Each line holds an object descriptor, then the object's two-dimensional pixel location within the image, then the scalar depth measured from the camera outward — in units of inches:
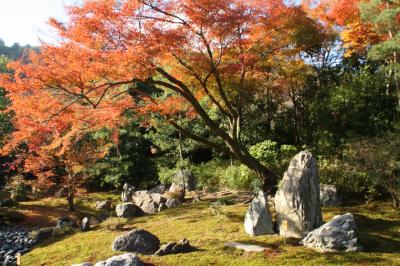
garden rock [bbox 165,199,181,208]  621.0
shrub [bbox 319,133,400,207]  425.1
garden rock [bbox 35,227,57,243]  520.4
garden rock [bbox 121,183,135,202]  775.7
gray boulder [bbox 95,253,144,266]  307.6
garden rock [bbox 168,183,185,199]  672.1
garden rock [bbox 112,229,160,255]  364.5
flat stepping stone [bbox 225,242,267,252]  339.8
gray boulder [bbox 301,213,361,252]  321.7
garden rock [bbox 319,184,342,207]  471.8
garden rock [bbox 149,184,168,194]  789.9
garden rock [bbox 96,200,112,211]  768.9
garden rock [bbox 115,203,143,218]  586.6
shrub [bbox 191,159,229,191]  748.0
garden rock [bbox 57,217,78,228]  547.7
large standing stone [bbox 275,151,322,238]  359.9
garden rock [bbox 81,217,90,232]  514.3
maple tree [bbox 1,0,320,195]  362.3
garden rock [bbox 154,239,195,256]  352.5
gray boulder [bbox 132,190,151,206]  669.9
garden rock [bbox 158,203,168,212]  618.0
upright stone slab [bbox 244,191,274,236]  383.9
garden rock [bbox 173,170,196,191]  775.1
